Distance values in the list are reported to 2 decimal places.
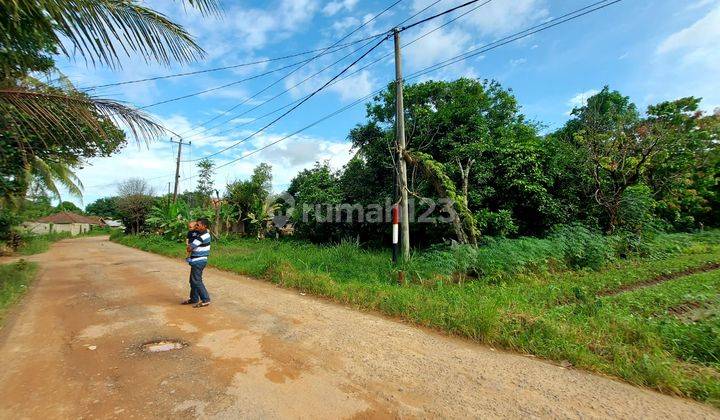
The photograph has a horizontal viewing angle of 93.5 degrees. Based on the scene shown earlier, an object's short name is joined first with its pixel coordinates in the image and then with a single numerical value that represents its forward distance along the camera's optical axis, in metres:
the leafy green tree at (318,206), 14.12
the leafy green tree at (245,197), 20.38
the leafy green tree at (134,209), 28.33
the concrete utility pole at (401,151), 8.39
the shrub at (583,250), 9.27
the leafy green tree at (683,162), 12.89
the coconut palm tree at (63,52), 2.79
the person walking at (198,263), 5.71
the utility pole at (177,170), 22.67
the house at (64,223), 39.42
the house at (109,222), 59.53
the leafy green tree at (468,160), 10.47
